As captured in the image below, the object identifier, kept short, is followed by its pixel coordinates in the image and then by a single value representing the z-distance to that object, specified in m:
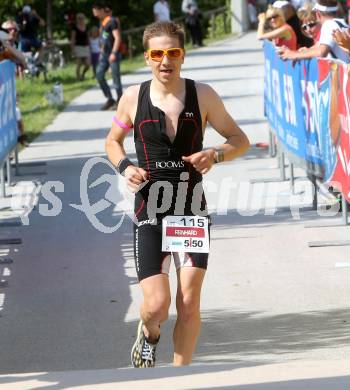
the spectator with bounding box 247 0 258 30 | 53.88
